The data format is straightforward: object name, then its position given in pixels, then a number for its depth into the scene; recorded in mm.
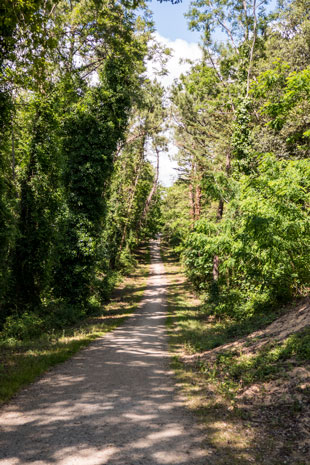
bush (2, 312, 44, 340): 10008
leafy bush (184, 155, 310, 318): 8039
